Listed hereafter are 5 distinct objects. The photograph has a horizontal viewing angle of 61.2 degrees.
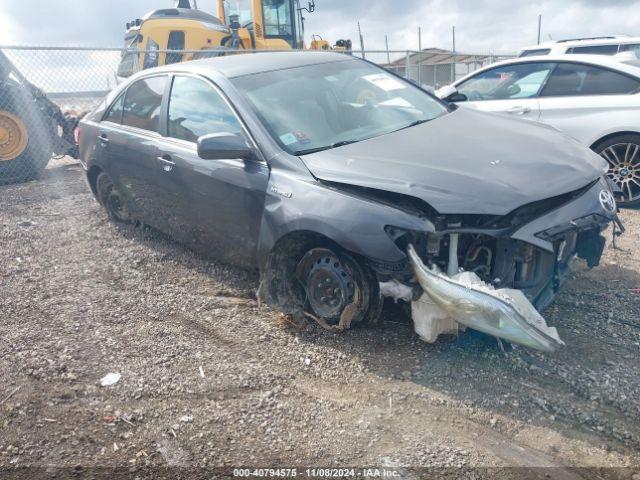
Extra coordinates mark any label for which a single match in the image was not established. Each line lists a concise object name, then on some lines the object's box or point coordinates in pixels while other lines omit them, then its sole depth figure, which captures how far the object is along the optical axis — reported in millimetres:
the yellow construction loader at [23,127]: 8609
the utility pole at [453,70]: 16625
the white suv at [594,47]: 9086
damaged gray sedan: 2814
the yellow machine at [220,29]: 11922
